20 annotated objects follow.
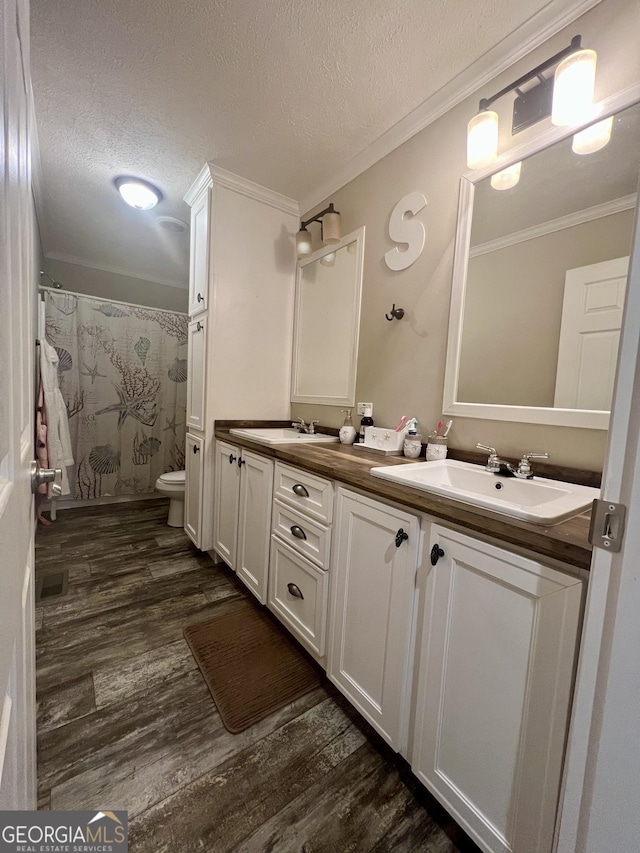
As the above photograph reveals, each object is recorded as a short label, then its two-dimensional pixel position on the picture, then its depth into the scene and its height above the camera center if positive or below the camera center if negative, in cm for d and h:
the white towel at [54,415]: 209 -21
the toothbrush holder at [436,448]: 135 -18
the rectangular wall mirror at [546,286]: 100 +44
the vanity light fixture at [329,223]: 189 +103
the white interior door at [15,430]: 36 -7
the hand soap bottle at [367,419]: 173 -9
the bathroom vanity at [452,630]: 64 -58
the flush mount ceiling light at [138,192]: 210 +130
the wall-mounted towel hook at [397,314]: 160 +44
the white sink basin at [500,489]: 73 -23
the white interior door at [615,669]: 47 -39
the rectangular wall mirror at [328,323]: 191 +49
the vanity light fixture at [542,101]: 98 +103
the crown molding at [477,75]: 108 +132
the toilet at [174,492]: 260 -80
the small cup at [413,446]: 143 -18
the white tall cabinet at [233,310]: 205 +57
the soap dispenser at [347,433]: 181 -18
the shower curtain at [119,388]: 286 +0
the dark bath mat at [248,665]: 120 -114
